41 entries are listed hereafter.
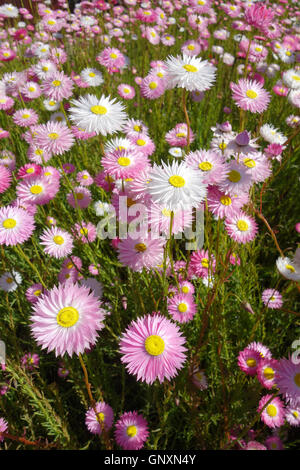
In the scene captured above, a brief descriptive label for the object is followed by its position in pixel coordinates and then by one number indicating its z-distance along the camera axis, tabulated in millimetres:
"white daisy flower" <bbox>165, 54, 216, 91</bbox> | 274
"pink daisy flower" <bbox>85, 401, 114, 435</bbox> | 292
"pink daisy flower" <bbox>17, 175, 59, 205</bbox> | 344
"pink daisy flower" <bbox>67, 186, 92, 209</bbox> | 403
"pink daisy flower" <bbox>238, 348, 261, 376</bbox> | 271
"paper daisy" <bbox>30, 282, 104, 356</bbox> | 214
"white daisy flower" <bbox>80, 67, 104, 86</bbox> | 560
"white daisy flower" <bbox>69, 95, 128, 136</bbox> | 271
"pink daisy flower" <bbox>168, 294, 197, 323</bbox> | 311
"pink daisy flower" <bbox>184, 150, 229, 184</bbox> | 248
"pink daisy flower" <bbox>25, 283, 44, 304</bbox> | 355
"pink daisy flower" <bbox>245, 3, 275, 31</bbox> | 338
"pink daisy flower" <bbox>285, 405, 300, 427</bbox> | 285
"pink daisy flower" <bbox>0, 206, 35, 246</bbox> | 308
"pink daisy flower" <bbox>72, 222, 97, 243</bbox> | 386
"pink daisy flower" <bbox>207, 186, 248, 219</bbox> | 263
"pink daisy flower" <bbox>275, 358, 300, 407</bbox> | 264
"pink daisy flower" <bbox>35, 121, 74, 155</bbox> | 329
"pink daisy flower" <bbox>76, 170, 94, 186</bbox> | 461
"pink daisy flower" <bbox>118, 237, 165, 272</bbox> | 272
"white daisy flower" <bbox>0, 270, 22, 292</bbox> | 372
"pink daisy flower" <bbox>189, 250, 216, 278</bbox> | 333
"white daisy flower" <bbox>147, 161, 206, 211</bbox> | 222
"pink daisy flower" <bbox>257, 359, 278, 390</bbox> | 256
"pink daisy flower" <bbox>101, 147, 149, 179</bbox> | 252
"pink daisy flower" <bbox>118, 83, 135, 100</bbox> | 609
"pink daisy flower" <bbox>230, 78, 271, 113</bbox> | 327
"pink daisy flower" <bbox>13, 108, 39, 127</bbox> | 463
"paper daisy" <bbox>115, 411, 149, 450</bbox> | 282
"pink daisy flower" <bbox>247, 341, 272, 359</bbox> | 300
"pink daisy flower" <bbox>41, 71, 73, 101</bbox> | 339
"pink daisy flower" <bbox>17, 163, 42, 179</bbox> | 353
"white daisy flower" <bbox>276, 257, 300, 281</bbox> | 248
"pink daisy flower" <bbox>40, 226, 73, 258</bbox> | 372
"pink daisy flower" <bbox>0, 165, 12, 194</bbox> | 327
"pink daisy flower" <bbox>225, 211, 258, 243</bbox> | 307
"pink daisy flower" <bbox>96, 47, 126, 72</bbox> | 559
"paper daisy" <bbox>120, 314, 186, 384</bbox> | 226
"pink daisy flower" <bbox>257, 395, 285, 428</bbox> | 279
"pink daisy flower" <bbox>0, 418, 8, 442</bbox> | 278
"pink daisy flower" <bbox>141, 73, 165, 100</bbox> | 424
